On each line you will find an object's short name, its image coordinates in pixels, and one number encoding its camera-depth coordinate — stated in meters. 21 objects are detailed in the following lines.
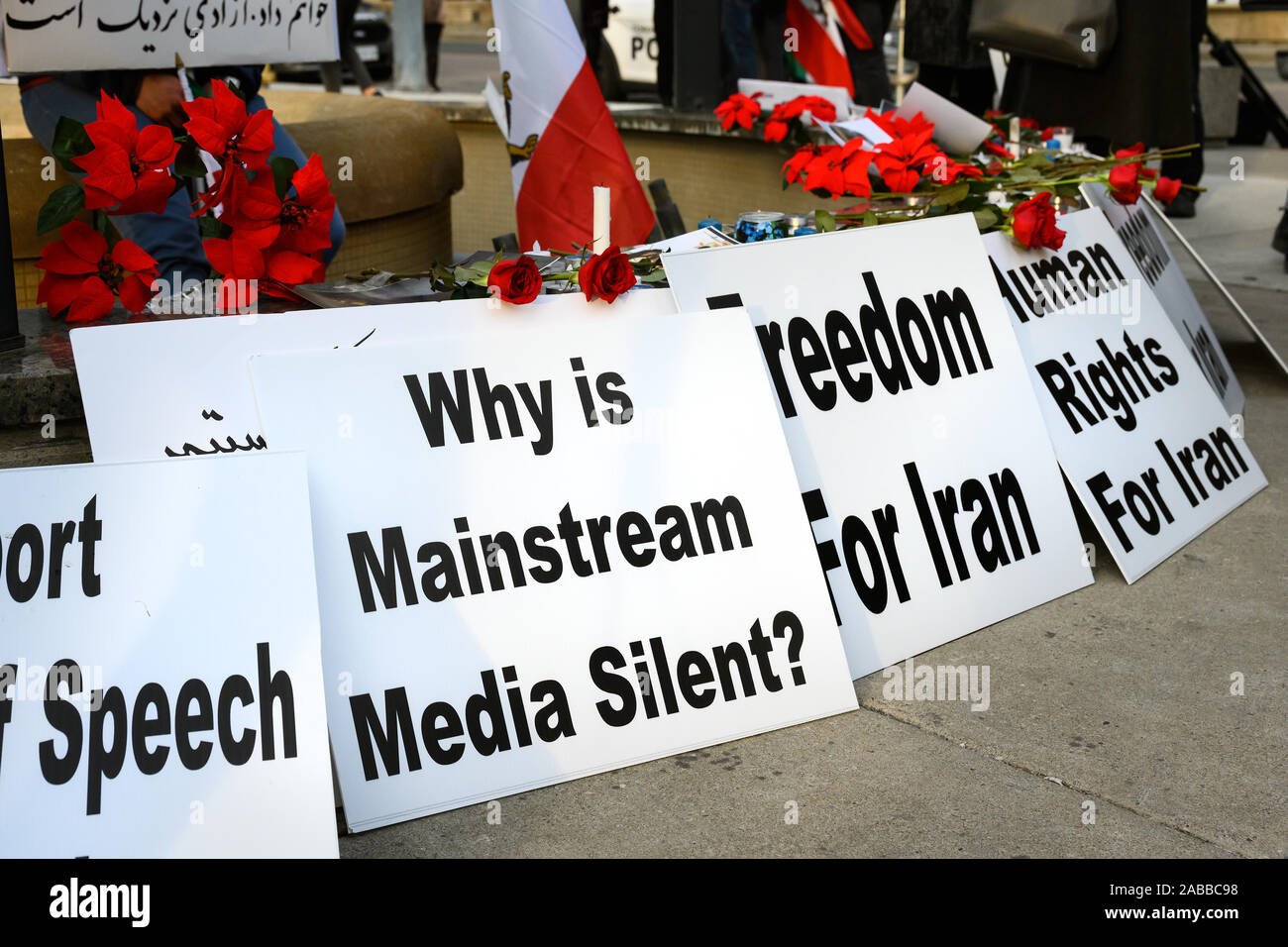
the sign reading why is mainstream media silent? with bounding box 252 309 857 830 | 2.36
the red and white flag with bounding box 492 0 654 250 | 4.04
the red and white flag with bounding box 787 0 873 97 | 6.37
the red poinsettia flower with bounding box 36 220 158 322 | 2.68
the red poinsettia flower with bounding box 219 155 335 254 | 2.71
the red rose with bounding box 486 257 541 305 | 2.62
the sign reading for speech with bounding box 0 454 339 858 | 2.05
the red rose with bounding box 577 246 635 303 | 2.71
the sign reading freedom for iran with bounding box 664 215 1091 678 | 2.92
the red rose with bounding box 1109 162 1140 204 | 4.10
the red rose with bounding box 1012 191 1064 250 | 3.57
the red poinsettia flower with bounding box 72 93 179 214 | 2.59
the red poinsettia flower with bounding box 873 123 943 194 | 3.84
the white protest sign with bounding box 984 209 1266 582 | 3.45
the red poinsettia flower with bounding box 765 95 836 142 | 4.70
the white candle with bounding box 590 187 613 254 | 3.02
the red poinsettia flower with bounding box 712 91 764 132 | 4.85
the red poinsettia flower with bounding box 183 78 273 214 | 2.63
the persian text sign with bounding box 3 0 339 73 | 2.91
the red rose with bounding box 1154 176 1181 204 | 4.24
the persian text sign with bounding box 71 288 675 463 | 2.38
